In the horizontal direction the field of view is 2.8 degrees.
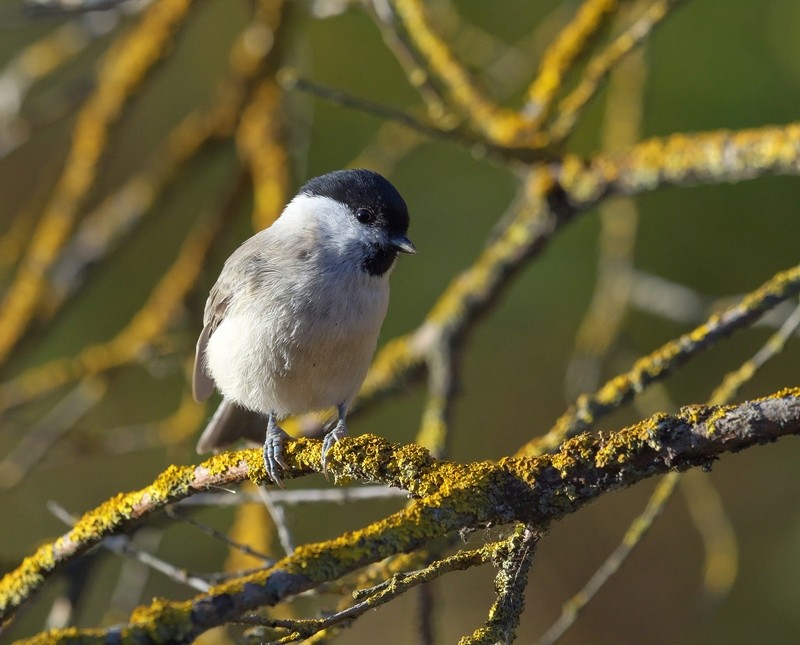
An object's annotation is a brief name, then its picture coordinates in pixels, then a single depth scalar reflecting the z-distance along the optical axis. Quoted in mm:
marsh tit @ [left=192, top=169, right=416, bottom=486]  3326
